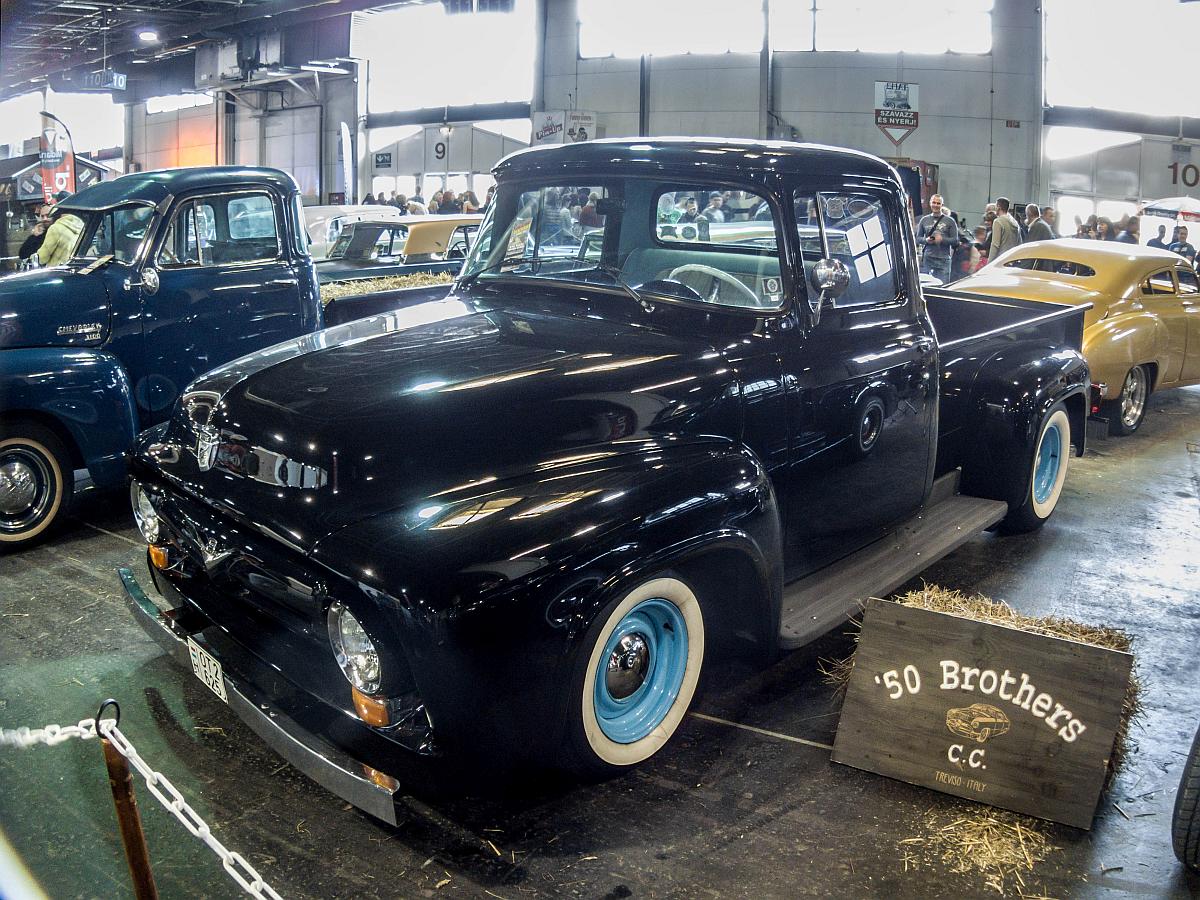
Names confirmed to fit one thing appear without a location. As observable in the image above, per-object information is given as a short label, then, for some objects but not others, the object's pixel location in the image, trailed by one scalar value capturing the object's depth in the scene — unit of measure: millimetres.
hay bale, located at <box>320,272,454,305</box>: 8867
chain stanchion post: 1826
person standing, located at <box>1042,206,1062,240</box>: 13209
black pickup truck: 2754
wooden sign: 3150
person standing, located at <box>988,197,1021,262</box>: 12828
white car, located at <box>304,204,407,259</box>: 14953
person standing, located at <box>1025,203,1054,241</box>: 12914
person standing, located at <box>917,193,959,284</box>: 13375
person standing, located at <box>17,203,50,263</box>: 7011
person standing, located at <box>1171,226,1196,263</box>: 16125
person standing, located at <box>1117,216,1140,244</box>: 16844
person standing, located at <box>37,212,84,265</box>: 6277
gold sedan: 8500
